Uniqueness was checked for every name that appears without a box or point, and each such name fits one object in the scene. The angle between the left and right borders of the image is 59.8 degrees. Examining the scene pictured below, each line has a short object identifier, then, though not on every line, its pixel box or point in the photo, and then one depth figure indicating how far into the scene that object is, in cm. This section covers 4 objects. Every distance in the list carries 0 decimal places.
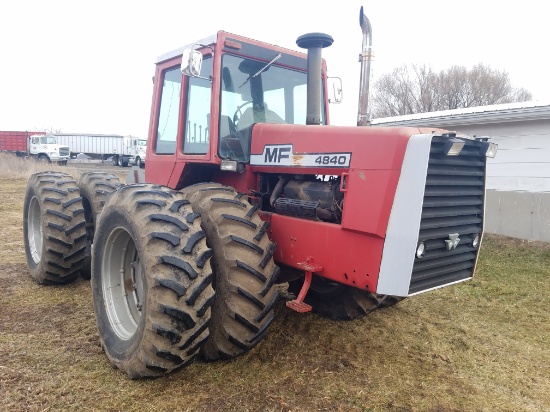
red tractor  305
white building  914
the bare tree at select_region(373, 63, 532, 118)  3694
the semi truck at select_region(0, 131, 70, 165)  3706
